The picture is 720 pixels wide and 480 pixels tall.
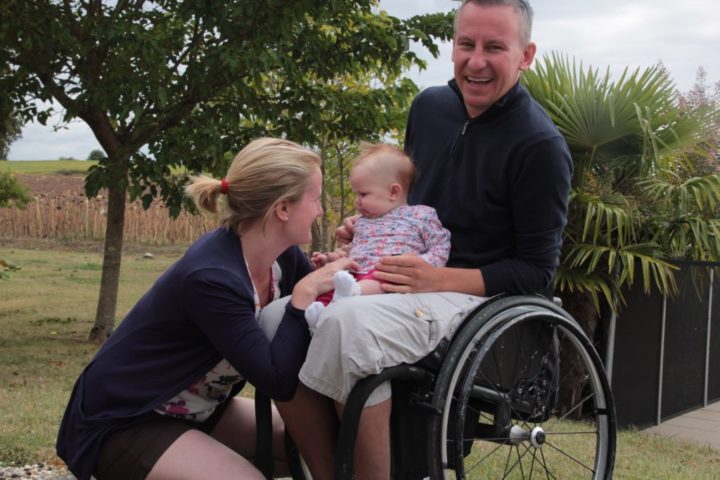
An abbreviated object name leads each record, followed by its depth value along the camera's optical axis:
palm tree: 7.47
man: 2.67
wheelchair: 2.62
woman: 2.70
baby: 3.01
